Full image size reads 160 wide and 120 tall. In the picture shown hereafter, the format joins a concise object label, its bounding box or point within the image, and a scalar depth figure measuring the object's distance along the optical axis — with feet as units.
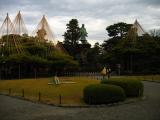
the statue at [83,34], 130.40
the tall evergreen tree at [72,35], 127.55
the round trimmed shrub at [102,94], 27.78
